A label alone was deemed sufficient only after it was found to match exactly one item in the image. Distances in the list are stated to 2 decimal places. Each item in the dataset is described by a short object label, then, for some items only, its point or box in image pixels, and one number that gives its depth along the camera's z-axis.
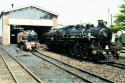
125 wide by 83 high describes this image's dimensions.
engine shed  22.40
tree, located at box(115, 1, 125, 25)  23.58
